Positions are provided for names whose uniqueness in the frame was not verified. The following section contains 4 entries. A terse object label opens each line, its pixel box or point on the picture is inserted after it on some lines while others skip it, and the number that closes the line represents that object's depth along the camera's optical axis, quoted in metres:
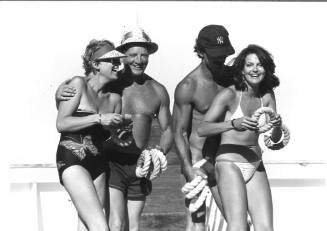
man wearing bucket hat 8.63
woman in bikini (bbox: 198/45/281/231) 8.02
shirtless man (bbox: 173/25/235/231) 8.64
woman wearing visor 7.80
